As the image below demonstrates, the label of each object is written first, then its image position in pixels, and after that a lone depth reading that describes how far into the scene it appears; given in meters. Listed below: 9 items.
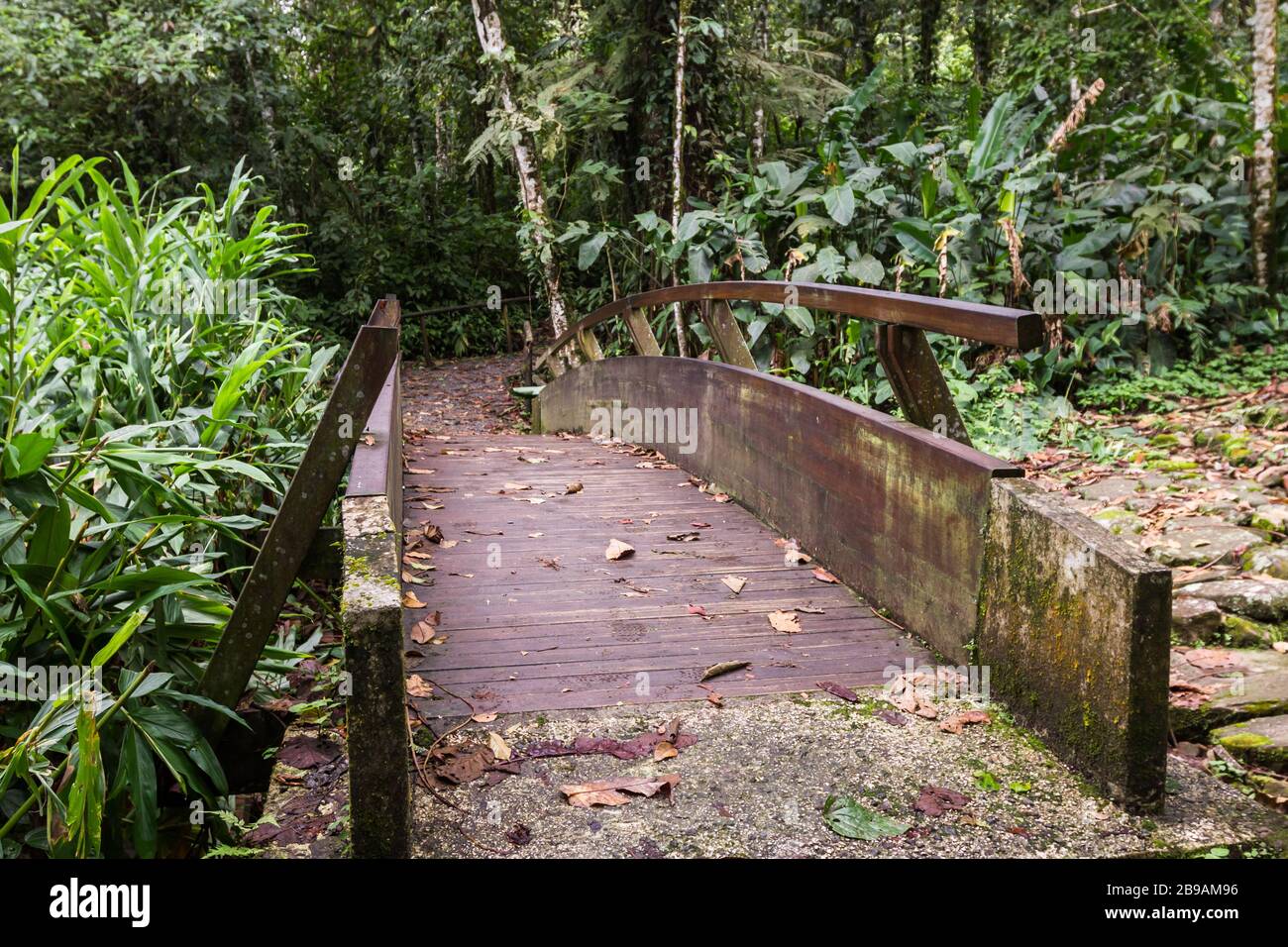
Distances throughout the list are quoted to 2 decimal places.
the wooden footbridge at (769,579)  2.54
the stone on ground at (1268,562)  4.26
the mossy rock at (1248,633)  3.78
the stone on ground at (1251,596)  3.97
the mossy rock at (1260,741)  3.02
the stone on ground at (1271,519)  4.75
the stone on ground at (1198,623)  3.82
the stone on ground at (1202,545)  4.52
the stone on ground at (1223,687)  3.25
